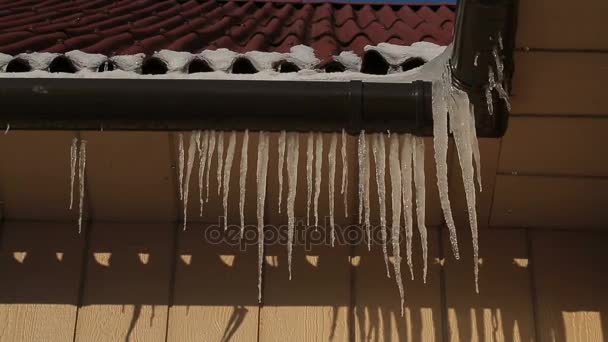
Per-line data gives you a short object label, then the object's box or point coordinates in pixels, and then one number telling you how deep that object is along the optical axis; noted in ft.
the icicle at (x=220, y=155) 8.82
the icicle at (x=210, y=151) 8.73
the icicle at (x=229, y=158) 8.91
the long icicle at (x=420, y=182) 8.80
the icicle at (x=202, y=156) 8.76
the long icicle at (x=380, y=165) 8.73
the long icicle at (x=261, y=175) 8.89
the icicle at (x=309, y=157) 8.88
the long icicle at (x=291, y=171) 8.87
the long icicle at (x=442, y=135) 8.23
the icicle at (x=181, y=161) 9.19
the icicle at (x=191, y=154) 8.75
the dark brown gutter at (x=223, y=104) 8.26
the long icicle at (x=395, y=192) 8.75
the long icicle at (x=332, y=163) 9.05
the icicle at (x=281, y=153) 8.75
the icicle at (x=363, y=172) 8.68
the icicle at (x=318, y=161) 8.93
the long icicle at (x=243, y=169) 8.86
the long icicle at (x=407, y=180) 8.74
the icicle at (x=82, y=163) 9.57
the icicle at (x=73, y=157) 9.43
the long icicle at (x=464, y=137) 8.20
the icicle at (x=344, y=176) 8.74
